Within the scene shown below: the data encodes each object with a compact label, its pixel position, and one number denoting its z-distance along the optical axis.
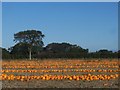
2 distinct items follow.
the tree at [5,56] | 53.78
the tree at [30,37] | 66.75
